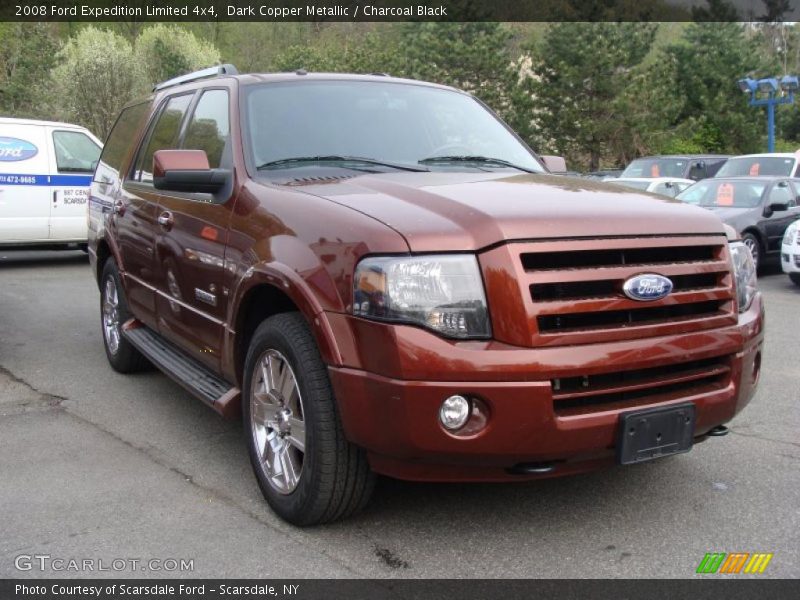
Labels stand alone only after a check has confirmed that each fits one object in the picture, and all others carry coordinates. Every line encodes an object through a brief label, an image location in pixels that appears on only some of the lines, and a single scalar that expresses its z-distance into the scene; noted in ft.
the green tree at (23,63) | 124.88
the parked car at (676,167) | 70.44
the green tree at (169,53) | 125.18
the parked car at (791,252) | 35.17
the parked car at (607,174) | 73.96
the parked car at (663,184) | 53.72
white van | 37.83
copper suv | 9.37
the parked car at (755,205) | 40.60
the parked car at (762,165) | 56.59
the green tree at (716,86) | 124.98
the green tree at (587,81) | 109.81
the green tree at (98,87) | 91.71
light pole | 89.66
